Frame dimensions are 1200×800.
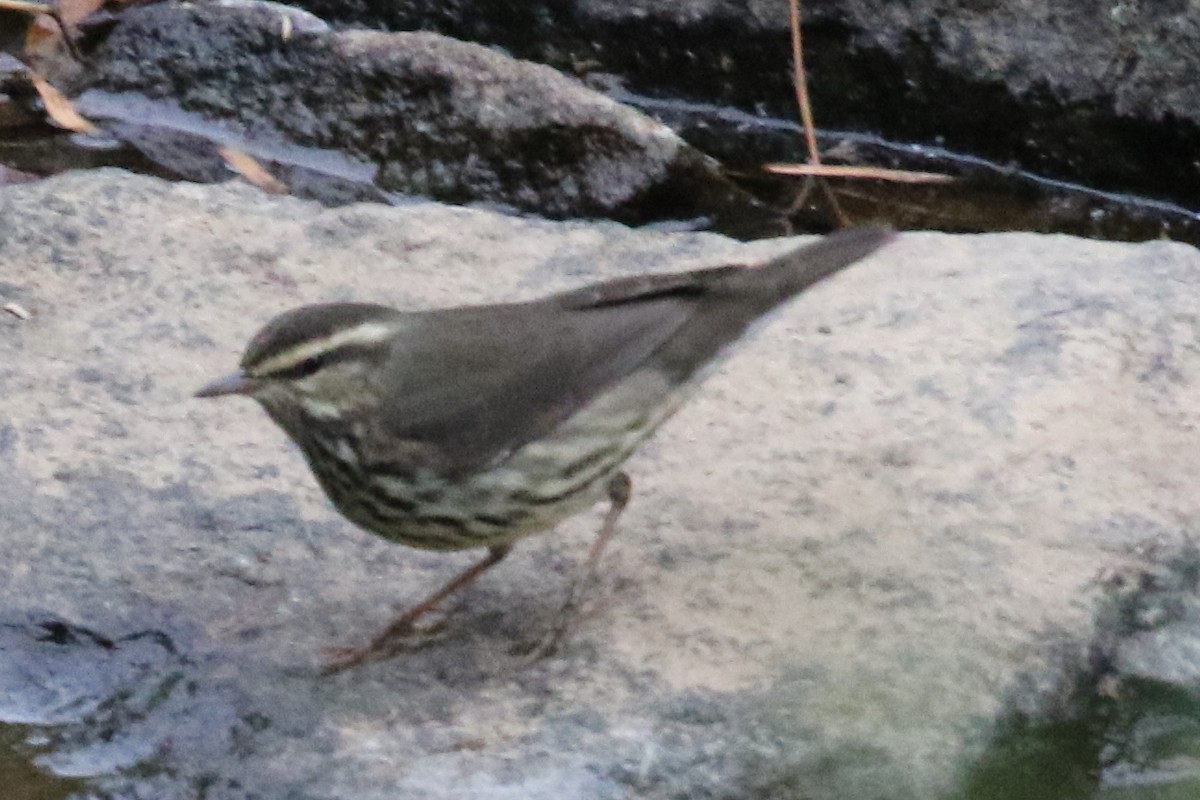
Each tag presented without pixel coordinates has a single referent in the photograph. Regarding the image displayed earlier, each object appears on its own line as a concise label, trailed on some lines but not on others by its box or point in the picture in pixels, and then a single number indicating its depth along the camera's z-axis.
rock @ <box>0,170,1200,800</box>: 7.49
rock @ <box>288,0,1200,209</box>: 14.70
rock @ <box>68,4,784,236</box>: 14.36
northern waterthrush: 8.21
